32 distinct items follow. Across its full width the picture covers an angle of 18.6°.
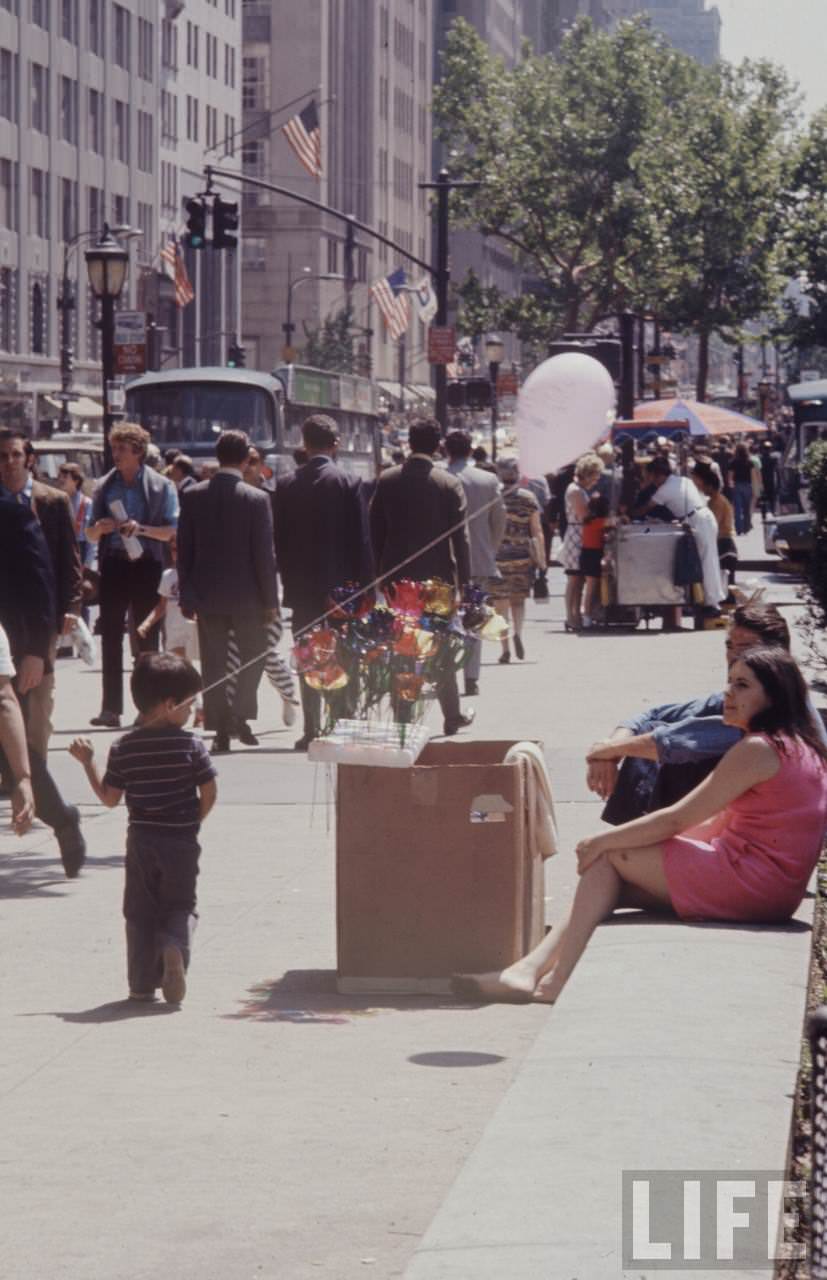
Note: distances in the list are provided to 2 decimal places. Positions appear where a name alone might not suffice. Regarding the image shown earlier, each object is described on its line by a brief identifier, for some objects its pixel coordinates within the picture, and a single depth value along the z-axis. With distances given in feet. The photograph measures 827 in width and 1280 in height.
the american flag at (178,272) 232.53
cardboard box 26.04
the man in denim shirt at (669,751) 25.98
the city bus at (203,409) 122.42
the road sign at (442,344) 135.95
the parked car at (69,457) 122.45
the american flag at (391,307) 230.07
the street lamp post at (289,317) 318.04
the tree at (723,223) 244.83
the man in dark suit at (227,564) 45.42
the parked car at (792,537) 96.22
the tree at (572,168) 244.42
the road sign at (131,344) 106.73
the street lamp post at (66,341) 232.32
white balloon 46.24
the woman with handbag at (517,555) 66.95
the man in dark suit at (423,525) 48.14
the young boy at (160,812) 25.45
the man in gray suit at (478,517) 56.85
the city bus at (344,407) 129.08
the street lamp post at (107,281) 91.30
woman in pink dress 23.93
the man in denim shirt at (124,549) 49.90
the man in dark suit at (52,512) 37.73
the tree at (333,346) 368.68
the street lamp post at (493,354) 184.44
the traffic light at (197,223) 123.34
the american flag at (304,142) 189.37
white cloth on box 26.66
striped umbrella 145.28
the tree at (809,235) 255.70
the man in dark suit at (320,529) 46.39
